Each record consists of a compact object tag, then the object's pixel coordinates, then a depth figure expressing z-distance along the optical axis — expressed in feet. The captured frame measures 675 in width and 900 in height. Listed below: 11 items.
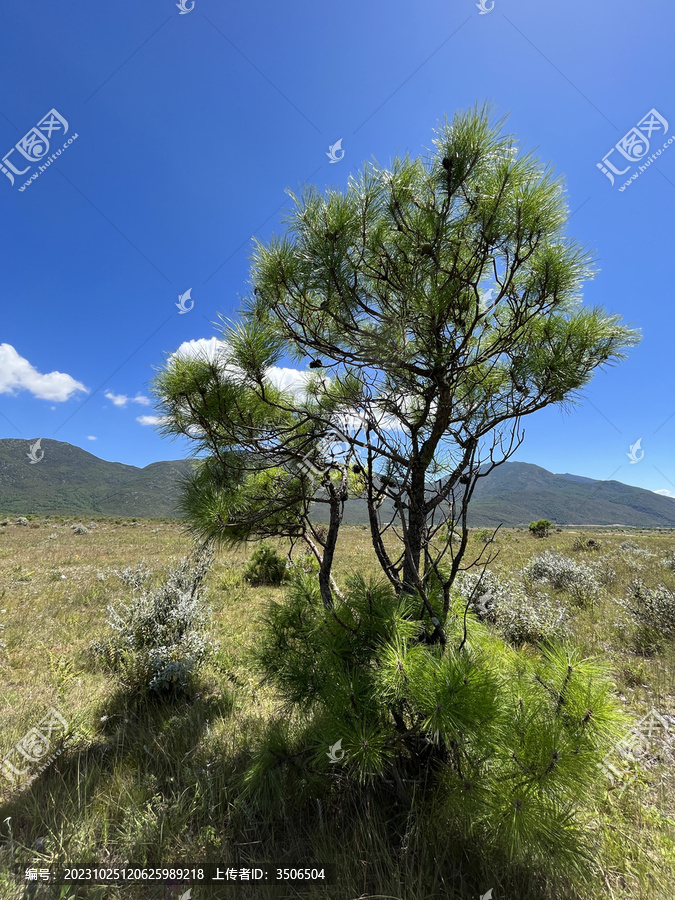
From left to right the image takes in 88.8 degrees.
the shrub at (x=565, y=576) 27.32
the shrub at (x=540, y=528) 95.09
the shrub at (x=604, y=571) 33.37
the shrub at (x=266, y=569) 37.09
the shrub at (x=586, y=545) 60.85
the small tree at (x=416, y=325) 6.86
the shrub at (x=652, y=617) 18.34
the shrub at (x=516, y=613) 19.44
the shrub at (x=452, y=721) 5.15
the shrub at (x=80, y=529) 93.10
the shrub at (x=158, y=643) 14.29
